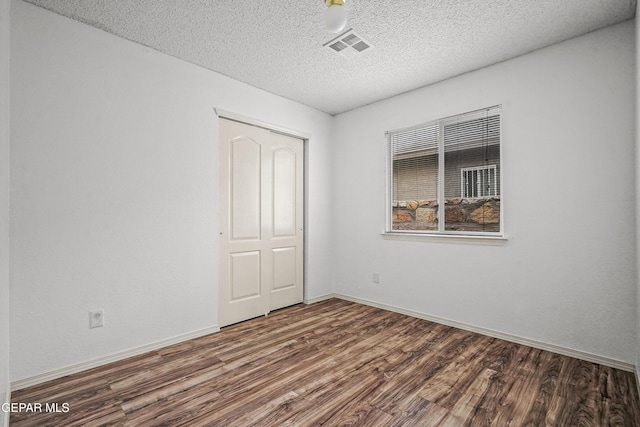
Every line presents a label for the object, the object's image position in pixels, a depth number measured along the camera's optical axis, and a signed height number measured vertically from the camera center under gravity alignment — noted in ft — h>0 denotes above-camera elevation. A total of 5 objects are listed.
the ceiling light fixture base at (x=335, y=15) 5.78 +3.69
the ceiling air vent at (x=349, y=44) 8.43 +4.78
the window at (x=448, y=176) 10.20 +1.43
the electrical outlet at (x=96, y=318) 7.86 -2.58
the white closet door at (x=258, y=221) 10.94 -0.22
